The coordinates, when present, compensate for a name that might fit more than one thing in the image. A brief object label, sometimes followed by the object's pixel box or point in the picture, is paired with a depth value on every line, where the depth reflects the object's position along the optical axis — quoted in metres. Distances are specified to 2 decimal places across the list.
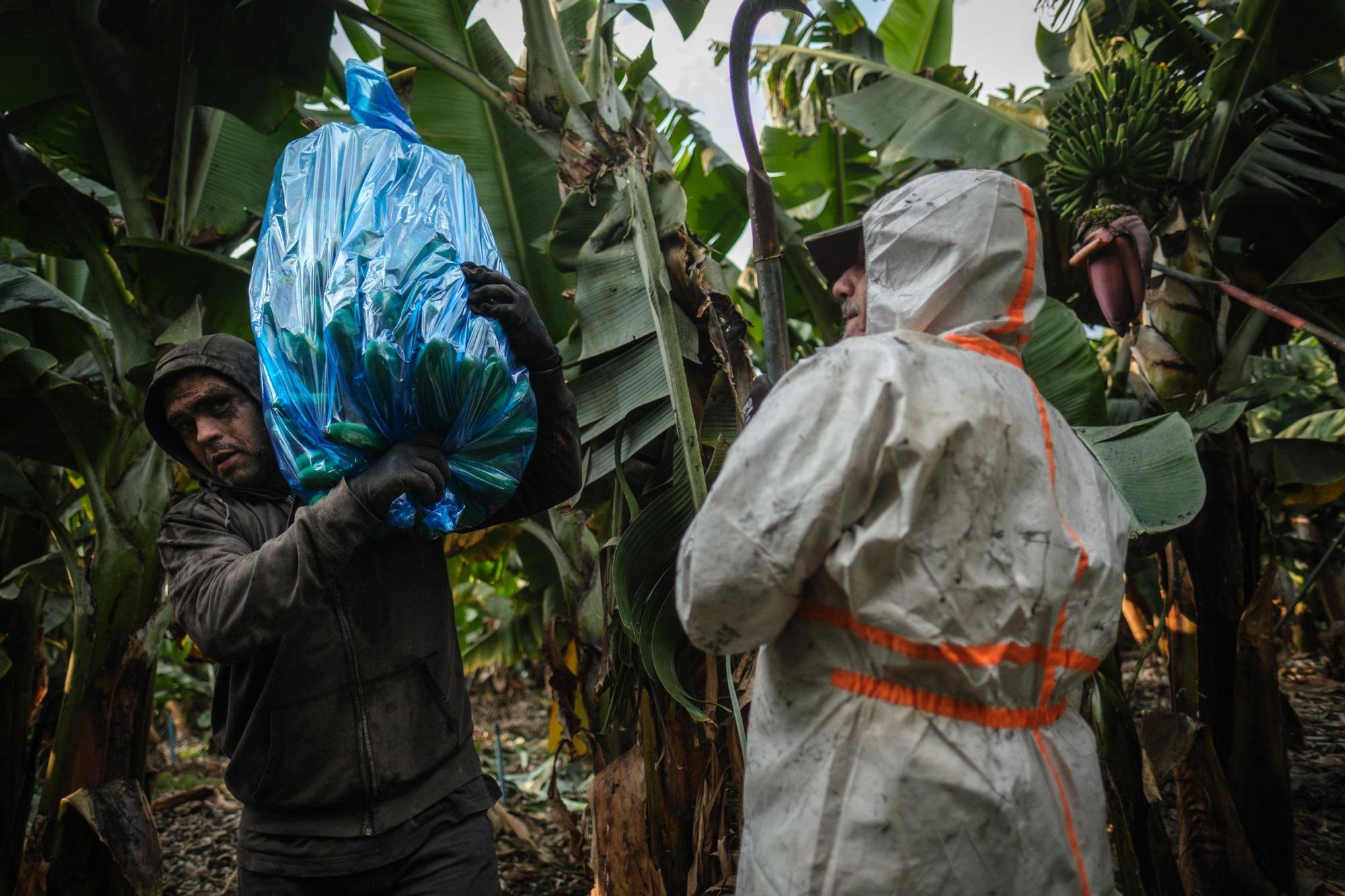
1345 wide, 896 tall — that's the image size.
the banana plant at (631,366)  2.47
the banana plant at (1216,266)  3.11
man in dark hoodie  1.58
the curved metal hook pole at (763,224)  1.94
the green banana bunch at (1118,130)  3.19
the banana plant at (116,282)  3.06
